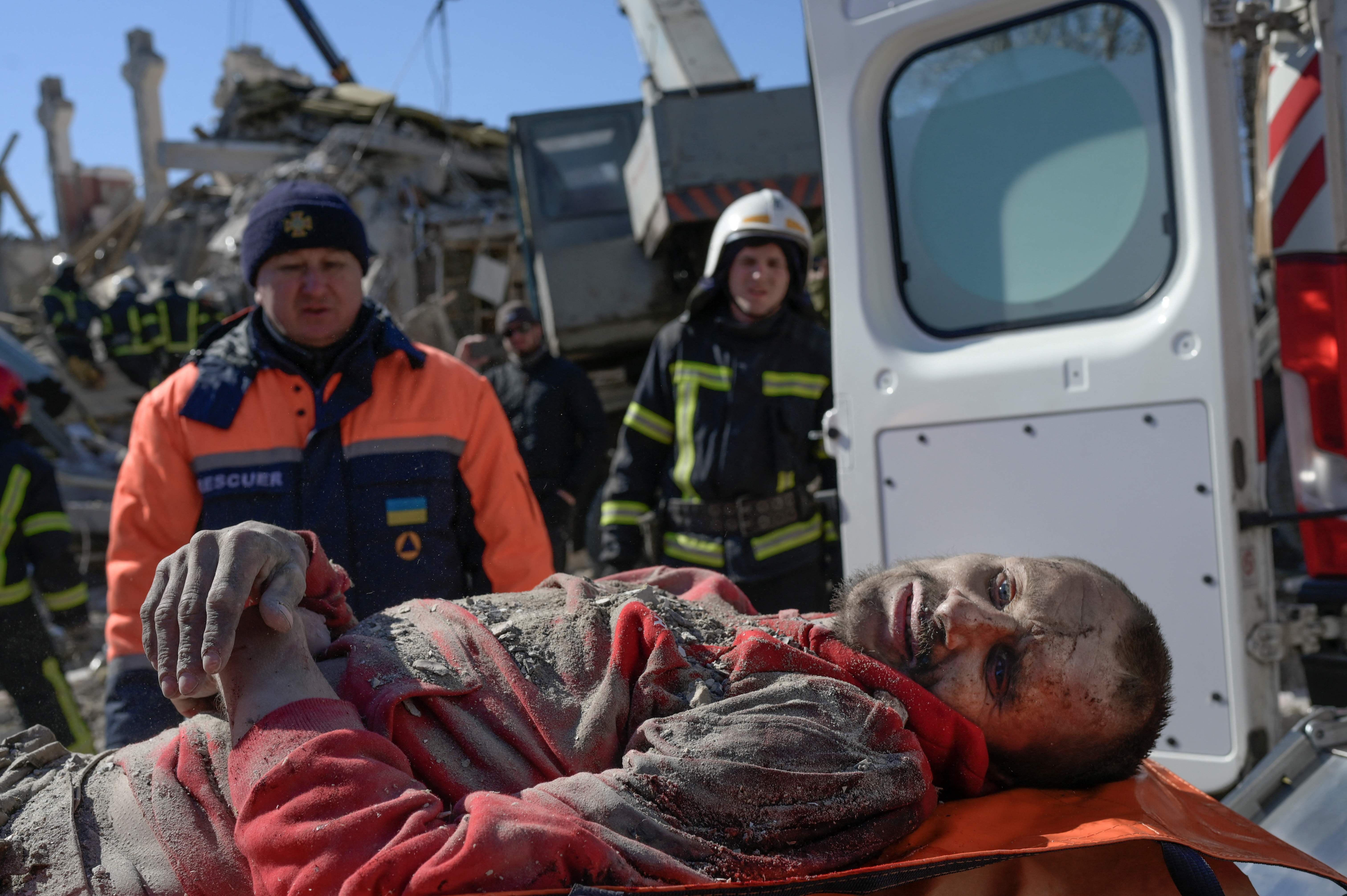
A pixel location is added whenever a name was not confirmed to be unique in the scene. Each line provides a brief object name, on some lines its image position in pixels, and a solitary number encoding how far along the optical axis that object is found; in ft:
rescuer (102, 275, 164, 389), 36.63
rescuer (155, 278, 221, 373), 34.91
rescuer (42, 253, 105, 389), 38.73
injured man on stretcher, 4.49
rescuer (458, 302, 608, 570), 18.03
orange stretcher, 5.07
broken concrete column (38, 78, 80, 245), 68.90
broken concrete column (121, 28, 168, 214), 64.85
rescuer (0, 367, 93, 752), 12.75
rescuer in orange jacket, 8.13
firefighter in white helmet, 11.54
